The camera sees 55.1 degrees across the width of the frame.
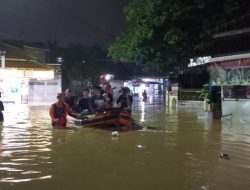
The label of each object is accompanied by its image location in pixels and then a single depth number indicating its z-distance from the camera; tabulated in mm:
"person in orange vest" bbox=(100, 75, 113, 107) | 10092
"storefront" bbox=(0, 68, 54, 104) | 18615
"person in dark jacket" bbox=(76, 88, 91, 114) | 9979
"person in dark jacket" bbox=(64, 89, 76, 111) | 10346
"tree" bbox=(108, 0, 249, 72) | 11184
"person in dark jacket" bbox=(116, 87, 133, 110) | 10398
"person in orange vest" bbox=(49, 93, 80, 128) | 9263
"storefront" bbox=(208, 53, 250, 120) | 9682
